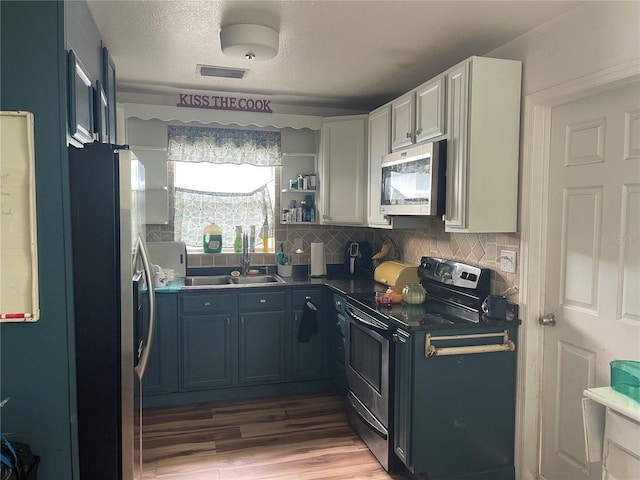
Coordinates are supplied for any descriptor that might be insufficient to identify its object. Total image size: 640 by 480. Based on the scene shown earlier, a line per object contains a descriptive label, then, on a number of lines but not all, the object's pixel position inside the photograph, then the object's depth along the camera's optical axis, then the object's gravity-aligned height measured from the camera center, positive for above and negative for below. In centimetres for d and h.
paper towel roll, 414 -35
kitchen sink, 405 -53
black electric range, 257 -51
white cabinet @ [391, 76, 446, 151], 277 +65
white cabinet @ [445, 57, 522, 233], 251 +40
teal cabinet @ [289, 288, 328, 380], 381 -98
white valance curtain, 407 +62
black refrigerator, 180 -33
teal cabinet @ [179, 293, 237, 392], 359 -93
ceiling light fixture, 246 +92
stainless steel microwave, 273 +24
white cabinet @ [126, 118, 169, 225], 392 +48
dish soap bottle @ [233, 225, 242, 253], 425 -20
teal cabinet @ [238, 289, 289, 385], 372 -92
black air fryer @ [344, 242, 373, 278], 431 -36
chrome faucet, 419 -31
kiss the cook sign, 392 +95
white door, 209 -19
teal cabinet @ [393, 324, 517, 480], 248 -96
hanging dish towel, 376 -81
